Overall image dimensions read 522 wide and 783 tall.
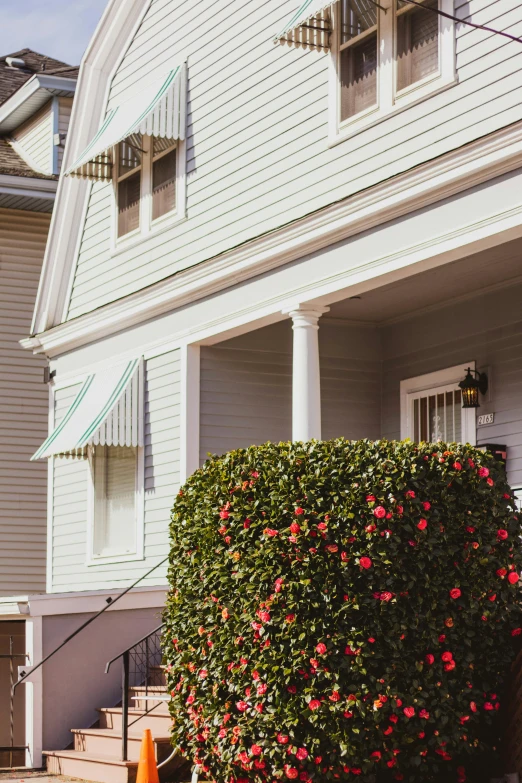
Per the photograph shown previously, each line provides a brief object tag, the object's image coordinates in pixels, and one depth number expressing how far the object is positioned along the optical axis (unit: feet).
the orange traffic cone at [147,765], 48.20
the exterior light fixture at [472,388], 66.88
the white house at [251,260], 54.85
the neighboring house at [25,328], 101.24
